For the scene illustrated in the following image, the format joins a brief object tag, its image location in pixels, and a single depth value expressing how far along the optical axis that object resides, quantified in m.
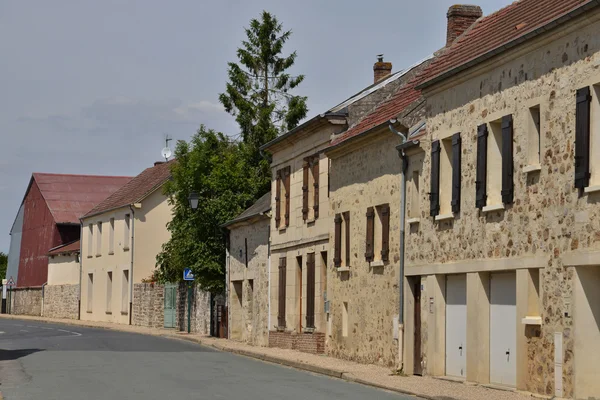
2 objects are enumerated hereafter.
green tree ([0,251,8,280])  96.95
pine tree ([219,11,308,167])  51.72
